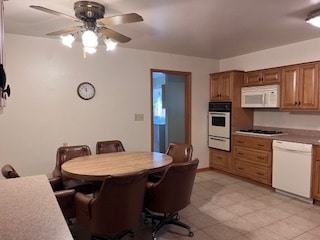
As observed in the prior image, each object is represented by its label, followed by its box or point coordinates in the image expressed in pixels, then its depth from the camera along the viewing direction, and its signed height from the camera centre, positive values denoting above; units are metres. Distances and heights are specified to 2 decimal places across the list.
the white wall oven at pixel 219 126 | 4.71 -0.32
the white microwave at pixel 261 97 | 4.07 +0.23
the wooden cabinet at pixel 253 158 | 3.96 -0.85
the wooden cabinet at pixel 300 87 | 3.53 +0.34
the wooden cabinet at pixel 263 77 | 4.07 +0.58
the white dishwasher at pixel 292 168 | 3.36 -0.87
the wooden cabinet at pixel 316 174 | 3.26 -0.88
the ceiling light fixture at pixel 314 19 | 2.59 +0.99
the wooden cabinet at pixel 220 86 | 4.73 +0.48
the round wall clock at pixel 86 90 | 3.89 +0.31
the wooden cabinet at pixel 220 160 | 4.78 -1.03
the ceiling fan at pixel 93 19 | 2.23 +0.85
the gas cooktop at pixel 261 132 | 4.15 -0.40
